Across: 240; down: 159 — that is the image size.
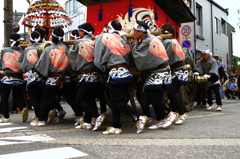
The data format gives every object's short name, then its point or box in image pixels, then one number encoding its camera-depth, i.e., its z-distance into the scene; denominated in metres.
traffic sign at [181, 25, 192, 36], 11.97
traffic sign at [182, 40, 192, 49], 11.69
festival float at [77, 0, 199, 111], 8.86
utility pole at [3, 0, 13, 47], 9.15
